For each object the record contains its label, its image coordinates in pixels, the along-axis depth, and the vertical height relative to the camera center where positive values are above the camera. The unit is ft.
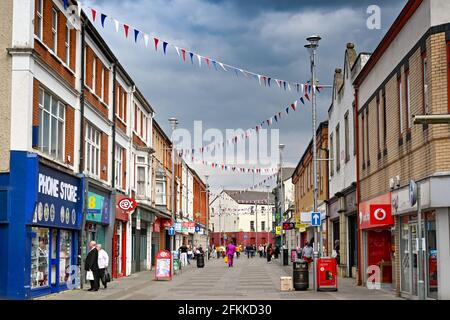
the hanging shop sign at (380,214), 76.18 +1.33
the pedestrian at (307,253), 118.83 -4.48
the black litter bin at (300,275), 81.71 -5.58
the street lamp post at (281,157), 176.43 +18.43
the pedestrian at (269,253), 206.80 -7.73
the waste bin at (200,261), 161.21 -7.74
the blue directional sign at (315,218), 84.48 +0.89
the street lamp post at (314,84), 81.76 +17.05
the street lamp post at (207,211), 291.79 +6.73
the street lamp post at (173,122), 140.46 +20.57
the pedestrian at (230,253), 161.09 -6.02
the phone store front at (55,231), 69.82 -0.36
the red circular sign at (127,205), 104.06 +3.23
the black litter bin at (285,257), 174.96 -7.70
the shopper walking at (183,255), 165.99 -6.57
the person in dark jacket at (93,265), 82.38 -4.37
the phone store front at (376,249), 83.39 -2.85
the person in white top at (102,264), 84.64 -4.37
